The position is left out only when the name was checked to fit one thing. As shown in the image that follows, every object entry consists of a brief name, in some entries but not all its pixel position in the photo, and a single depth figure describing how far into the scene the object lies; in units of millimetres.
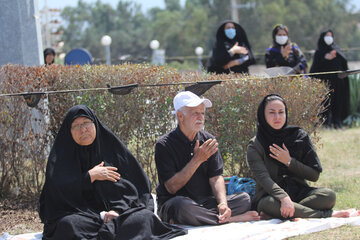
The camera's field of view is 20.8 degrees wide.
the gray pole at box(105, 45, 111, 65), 29949
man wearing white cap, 7986
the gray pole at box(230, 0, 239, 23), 68817
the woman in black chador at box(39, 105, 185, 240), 7159
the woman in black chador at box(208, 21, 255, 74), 15833
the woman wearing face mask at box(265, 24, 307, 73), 16292
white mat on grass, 7435
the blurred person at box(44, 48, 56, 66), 18296
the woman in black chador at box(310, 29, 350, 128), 18893
